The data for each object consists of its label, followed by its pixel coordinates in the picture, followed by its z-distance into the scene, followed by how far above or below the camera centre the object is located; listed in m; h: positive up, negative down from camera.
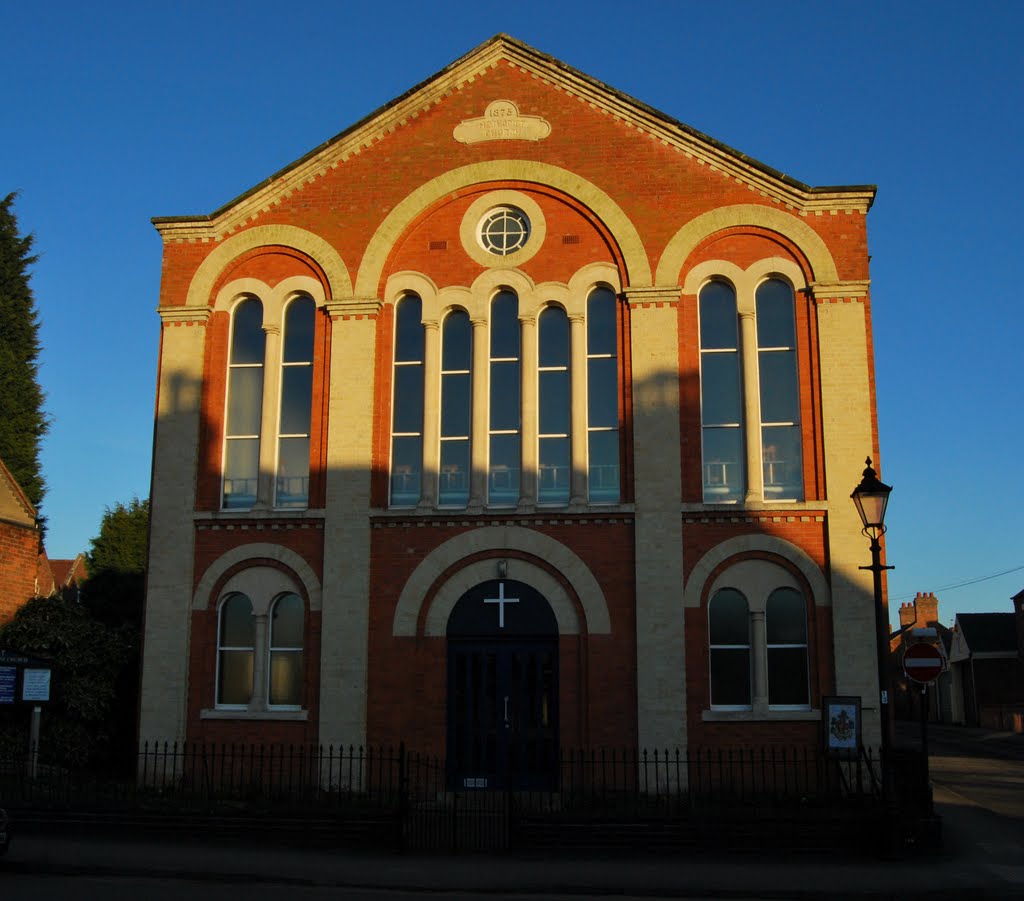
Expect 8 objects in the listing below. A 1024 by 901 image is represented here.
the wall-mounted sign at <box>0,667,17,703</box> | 19.44 -0.39
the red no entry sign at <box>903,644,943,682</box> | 14.54 +0.00
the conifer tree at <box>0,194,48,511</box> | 38.00 +10.41
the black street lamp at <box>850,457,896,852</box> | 14.84 +1.69
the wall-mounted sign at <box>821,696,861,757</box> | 17.41 -1.03
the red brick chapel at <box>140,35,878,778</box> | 18.84 +4.07
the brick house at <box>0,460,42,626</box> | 23.53 +2.50
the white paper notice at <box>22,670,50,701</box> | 19.59 -0.42
